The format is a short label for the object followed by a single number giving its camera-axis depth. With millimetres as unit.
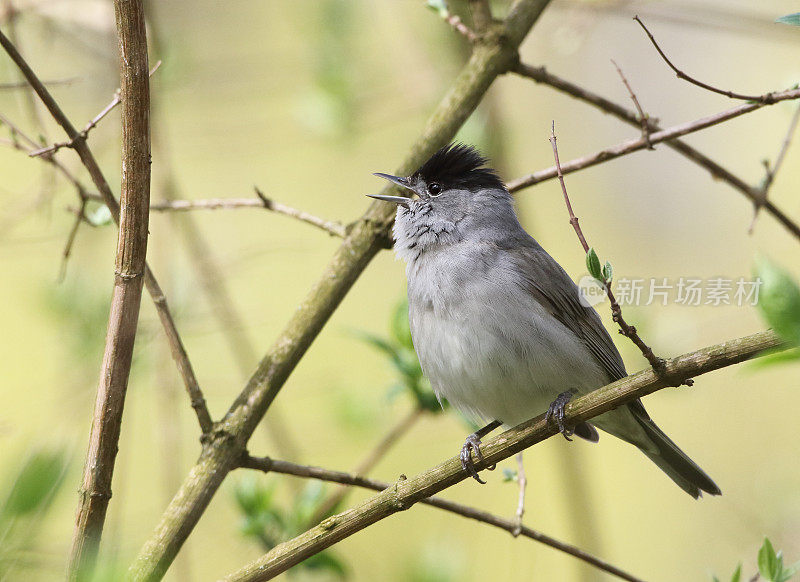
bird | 6156
